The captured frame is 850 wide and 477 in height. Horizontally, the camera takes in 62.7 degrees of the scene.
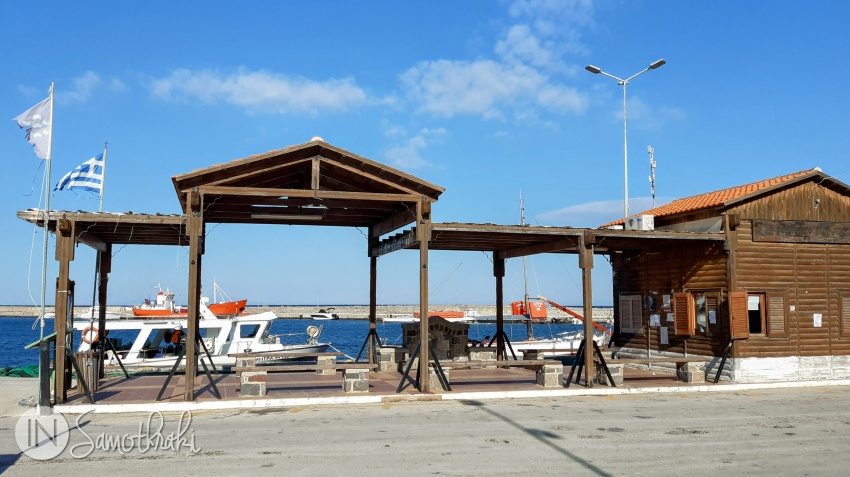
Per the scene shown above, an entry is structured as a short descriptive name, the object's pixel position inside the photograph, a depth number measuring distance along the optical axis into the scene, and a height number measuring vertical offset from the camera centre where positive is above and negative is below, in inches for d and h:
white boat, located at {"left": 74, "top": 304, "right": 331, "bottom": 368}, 1055.0 -51.8
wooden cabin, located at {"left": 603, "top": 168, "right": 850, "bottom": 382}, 700.7 +27.9
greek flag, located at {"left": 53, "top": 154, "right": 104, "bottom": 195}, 613.3 +115.9
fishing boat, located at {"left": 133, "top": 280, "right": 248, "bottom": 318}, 1315.2 +0.2
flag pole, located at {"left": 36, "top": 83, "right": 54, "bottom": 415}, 534.0 +66.9
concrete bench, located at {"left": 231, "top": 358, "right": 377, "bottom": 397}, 585.0 -58.1
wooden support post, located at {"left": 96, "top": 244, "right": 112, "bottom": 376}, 697.0 +29.2
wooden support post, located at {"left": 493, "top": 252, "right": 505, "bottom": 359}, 852.6 +24.9
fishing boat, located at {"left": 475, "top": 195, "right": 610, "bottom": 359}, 1338.6 -72.9
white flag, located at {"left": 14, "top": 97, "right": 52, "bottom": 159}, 562.9 +146.9
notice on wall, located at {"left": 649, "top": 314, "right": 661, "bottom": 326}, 803.4 -13.1
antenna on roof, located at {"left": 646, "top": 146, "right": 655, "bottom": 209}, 1311.3 +277.4
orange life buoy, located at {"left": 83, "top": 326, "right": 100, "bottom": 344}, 734.6 -30.4
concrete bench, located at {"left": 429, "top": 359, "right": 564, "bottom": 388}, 639.8 -57.5
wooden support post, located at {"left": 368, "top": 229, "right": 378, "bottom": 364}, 797.2 +16.9
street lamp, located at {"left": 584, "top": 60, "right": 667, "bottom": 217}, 953.4 +329.9
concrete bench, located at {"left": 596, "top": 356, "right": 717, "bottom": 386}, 668.9 -60.4
